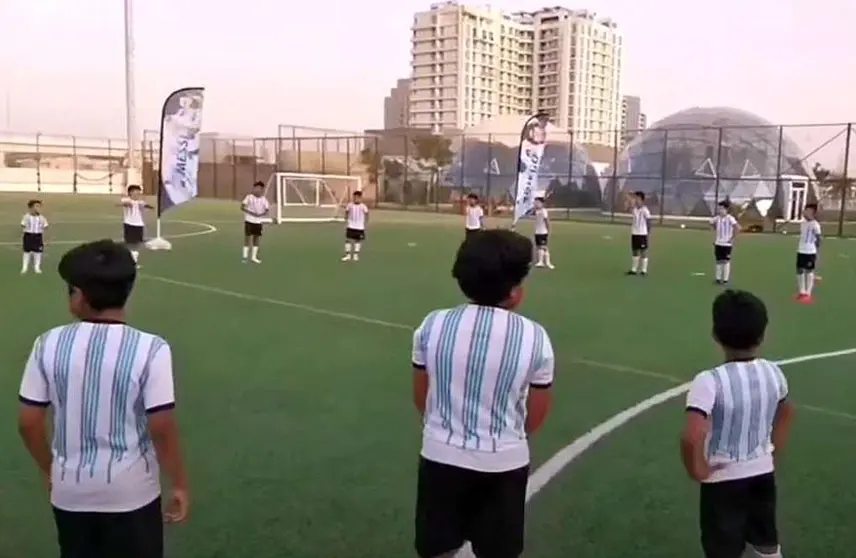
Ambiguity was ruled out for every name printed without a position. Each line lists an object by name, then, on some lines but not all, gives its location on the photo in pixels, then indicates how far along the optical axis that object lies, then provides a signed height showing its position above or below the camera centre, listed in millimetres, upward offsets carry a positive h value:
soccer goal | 38719 -485
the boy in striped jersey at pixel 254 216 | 20234 -680
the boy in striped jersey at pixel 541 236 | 20406 -1014
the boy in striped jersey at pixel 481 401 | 3002 -725
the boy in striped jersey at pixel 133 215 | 18281 -644
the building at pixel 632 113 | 171000 +15959
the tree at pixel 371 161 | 56078 +1719
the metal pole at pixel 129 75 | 30719 +3810
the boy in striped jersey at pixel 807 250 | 15211 -899
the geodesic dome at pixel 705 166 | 42469 +1547
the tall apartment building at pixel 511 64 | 141125 +20528
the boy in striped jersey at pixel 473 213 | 22672 -574
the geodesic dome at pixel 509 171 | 49562 +1249
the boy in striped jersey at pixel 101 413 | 2799 -735
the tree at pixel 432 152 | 61556 +2836
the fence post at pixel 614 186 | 44469 +336
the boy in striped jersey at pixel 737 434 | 3320 -904
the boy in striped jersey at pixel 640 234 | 18844 -845
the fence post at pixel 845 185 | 34800 +529
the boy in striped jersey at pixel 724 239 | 17047 -828
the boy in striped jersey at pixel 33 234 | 16812 -983
